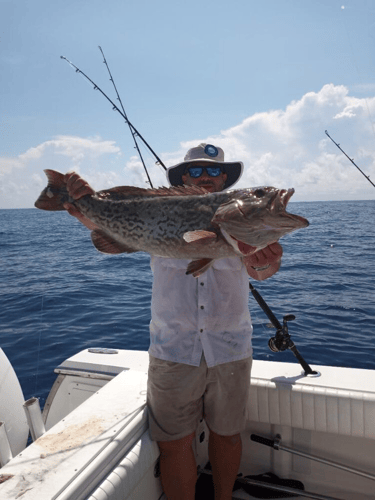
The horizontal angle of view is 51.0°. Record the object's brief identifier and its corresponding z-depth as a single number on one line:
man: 2.81
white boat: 2.29
